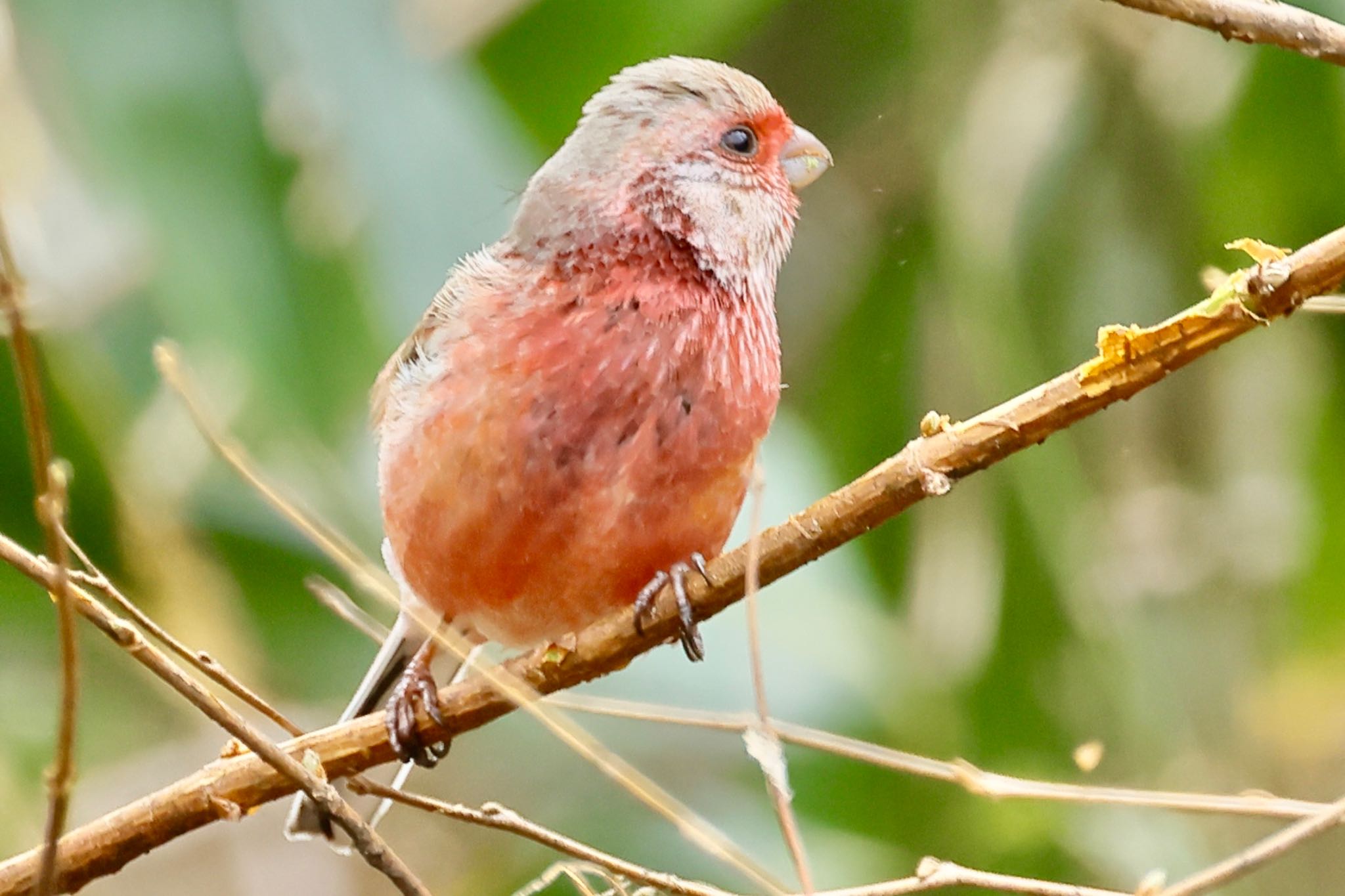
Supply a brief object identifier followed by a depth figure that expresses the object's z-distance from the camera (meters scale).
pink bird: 2.32
